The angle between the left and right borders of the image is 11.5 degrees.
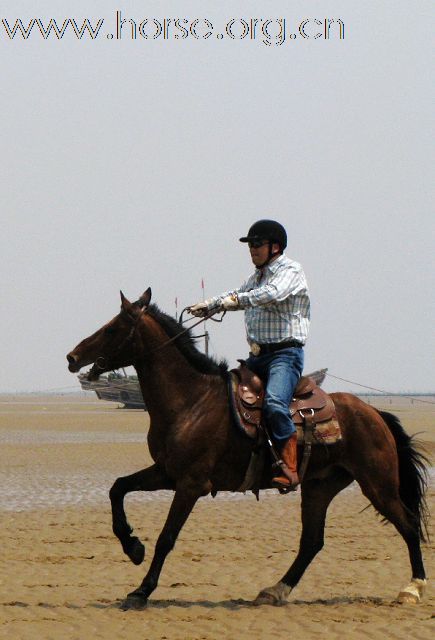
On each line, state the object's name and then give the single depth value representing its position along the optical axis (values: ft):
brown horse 53.46
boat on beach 444.03
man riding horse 54.14
